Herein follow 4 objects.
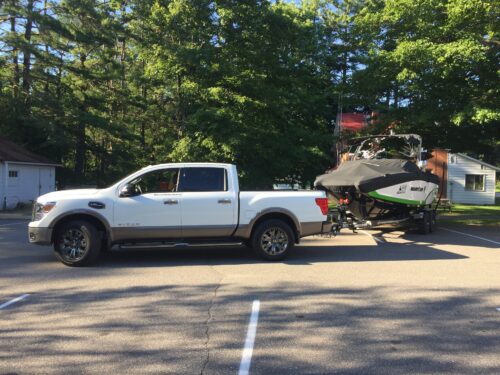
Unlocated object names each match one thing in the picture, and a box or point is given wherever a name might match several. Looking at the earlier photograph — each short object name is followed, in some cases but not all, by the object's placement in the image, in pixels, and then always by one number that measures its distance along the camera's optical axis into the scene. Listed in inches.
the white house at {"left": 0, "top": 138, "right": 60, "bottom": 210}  977.5
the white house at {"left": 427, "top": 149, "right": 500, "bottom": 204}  1480.1
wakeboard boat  519.5
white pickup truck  363.9
